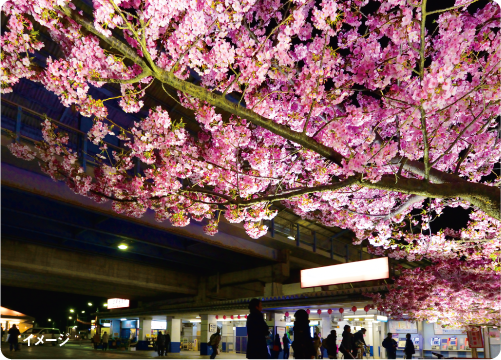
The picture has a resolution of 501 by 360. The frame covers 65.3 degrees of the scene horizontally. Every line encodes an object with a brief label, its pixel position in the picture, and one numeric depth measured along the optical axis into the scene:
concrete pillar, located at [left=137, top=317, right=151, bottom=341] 30.53
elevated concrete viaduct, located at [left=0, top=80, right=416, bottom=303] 13.25
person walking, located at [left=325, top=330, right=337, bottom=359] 12.67
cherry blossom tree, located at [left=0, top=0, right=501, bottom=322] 5.87
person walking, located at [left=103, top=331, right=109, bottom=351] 31.06
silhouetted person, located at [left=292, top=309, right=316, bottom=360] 7.03
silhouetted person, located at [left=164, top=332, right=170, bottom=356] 25.00
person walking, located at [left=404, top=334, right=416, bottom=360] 15.37
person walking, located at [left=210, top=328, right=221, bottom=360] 14.60
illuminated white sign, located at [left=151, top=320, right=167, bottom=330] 31.59
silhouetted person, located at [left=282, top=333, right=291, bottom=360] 18.16
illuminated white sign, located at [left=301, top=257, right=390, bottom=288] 17.61
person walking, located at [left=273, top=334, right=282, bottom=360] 15.63
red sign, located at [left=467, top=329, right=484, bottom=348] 17.71
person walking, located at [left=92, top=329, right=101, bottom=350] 31.44
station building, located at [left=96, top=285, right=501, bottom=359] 17.36
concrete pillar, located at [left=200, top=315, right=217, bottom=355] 24.73
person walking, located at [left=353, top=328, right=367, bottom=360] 12.89
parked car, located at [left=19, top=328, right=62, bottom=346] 35.00
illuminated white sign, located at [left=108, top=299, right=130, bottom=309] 30.16
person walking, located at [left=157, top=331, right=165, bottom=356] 24.07
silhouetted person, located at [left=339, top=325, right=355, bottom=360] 11.38
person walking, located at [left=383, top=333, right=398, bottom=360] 14.75
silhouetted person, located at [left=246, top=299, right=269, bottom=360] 6.16
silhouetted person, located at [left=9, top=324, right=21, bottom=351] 21.42
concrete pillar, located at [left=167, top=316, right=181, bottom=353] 27.98
